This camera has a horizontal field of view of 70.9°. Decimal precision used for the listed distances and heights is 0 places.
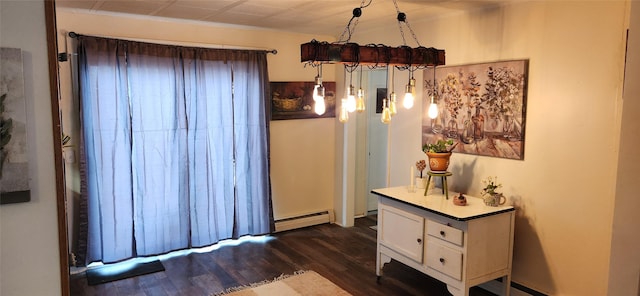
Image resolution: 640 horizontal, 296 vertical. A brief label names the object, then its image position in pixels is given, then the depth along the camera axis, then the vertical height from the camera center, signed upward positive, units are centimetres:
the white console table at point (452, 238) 303 -90
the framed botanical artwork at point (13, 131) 145 -7
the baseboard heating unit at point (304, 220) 508 -128
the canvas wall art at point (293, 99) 485 +13
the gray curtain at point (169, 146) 385 -34
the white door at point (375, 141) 555 -38
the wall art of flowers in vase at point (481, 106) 333 +5
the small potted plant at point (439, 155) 353 -34
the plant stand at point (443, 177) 352 -52
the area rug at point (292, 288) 354 -143
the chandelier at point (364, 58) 273 +34
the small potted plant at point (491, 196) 328 -61
